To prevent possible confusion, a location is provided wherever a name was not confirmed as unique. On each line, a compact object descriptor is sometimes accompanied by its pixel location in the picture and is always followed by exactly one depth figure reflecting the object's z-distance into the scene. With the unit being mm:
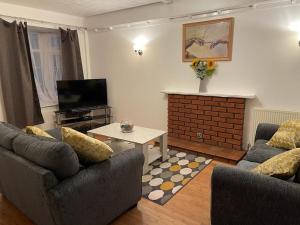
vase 3710
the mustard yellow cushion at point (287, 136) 2408
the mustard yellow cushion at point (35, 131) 2043
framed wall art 3398
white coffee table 2879
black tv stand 4438
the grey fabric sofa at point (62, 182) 1543
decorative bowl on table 3236
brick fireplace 3445
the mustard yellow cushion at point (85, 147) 1785
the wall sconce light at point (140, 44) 4295
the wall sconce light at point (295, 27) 2889
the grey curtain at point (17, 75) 3729
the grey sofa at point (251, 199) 1390
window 4324
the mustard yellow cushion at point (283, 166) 1493
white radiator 3059
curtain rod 3759
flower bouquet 3568
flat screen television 4371
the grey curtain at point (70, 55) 4555
